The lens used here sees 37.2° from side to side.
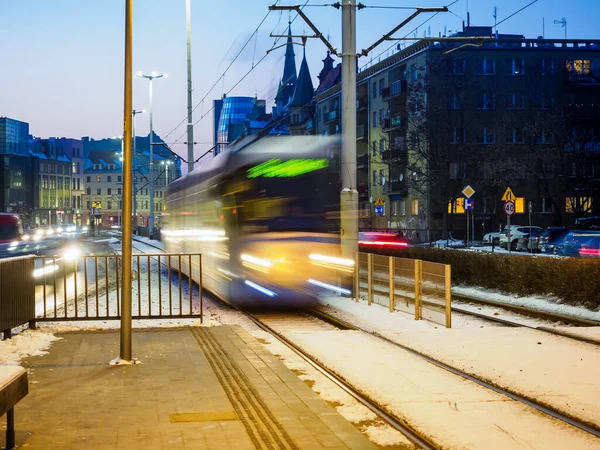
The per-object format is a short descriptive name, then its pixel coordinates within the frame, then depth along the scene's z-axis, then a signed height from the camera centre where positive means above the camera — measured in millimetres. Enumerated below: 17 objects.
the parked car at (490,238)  56038 -1724
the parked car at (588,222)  50781 -638
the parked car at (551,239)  42156 -1335
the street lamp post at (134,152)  89138 +10133
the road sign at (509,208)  38519 +168
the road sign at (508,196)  37344 +665
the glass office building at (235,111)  180625 +21733
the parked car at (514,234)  50531 -1276
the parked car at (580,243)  30953 -1161
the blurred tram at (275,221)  17469 -124
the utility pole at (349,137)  21297 +1835
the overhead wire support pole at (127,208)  10656 +99
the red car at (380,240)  36000 -1110
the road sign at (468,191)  38844 +928
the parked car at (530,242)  47281 -1635
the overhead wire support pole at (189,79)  46475 +7372
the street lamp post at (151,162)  71956 +4572
